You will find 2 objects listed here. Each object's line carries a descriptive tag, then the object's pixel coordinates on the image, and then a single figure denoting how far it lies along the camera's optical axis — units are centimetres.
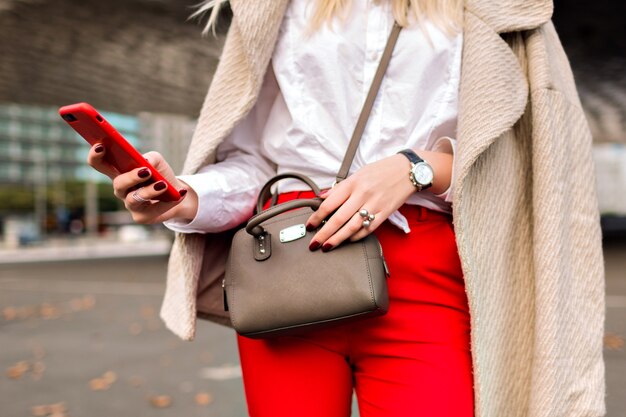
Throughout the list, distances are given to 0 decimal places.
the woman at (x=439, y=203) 121
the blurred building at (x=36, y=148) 8381
